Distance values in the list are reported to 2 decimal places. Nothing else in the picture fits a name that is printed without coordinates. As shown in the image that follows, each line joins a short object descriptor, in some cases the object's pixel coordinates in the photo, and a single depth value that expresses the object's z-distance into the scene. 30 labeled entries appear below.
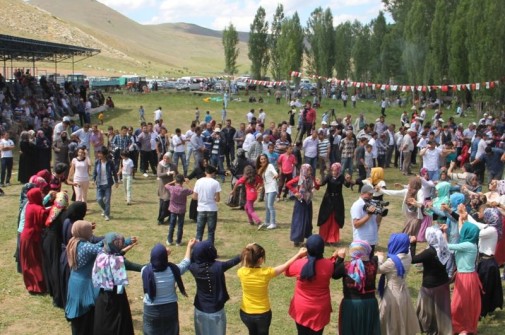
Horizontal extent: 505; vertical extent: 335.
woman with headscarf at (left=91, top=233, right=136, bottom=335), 5.92
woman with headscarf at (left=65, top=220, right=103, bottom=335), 6.25
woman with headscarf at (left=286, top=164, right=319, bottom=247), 10.42
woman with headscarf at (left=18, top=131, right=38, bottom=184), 15.58
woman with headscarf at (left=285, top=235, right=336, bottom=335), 5.80
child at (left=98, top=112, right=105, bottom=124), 30.06
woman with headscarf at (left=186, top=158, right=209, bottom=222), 12.53
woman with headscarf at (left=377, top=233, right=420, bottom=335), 6.21
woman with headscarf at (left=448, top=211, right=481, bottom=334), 6.97
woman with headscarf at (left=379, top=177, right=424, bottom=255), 9.05
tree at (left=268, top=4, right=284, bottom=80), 63.14
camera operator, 8.46
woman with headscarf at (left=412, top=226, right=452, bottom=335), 6.63
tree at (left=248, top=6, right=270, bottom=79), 63.84
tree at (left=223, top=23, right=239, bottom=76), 73.06
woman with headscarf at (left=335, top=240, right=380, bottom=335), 5.83
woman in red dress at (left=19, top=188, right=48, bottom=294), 7.99
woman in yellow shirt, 5.83
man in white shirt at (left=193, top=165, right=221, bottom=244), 9.77
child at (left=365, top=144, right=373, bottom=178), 16.62
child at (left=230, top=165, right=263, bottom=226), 11.79
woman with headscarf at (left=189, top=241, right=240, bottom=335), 5.79
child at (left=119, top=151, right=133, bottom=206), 13.46
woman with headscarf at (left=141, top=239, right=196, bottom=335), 5.61
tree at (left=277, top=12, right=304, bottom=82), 58.53
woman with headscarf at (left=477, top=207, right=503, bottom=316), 7.56
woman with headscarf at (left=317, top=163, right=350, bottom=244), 10.34
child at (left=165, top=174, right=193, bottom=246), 10.34
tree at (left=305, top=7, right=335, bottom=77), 59.66
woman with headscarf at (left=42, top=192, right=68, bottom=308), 7.68
